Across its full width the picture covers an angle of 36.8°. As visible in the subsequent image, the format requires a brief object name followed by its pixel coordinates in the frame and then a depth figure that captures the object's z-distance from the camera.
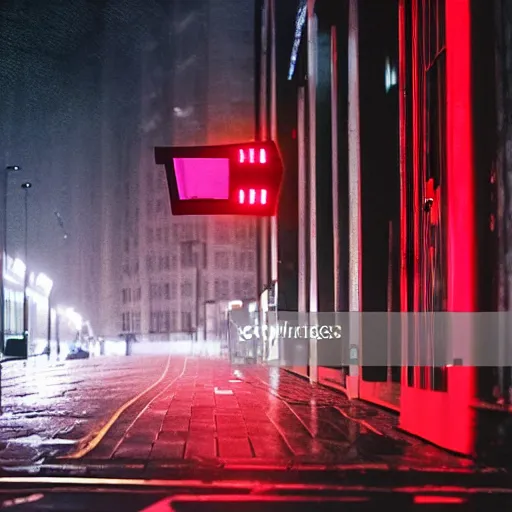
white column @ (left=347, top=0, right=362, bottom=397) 18.92
